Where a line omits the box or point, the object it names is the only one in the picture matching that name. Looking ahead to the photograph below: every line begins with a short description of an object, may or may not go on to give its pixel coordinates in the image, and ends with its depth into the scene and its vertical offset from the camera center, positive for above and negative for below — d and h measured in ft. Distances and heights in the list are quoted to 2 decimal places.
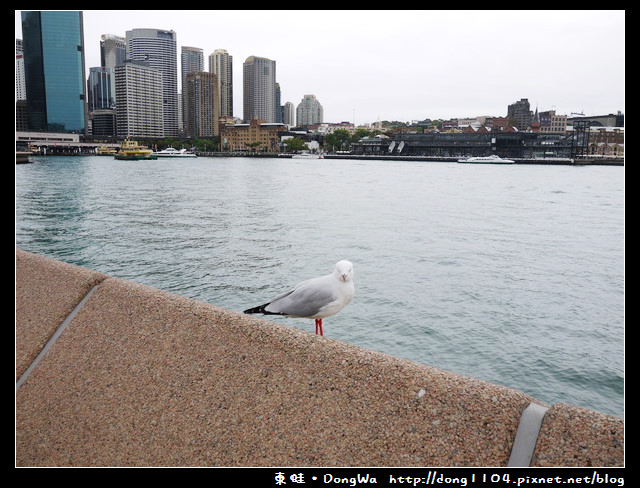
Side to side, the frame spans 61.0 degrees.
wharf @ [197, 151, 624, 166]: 347.15 +30.53
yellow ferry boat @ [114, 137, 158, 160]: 319.88 +30.18
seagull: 11.12 -2.00
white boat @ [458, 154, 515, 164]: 353.26 +24.34
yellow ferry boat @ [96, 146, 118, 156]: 413.80 +40.87
